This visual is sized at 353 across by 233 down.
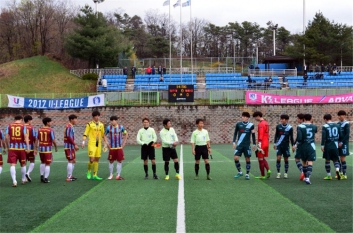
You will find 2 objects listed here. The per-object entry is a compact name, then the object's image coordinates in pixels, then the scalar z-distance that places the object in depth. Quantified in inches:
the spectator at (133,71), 2026.3
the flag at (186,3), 1837.4
